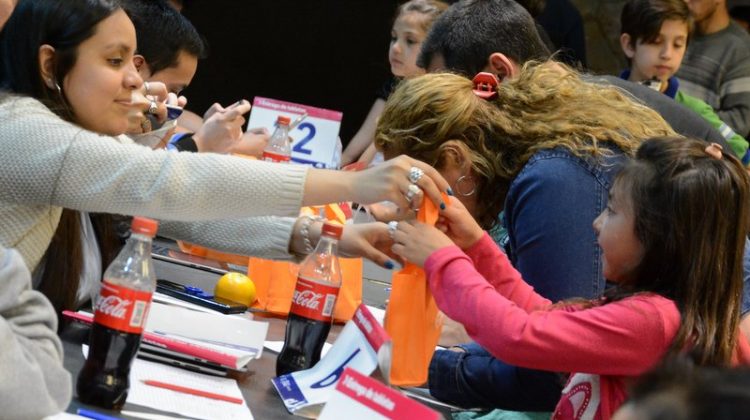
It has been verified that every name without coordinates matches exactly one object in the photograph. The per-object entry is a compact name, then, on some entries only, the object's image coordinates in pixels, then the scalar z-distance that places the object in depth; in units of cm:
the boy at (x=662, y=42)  710
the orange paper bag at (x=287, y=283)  456
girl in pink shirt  391
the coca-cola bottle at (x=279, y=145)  514
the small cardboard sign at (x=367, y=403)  362
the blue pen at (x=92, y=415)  370
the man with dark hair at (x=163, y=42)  533
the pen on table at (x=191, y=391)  389
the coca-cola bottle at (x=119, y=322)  373
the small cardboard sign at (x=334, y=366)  386
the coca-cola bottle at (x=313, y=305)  401
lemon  454
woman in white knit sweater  392
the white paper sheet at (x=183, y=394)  381
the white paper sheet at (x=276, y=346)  426
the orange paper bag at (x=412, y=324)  405
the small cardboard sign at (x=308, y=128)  739
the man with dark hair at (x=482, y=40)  477
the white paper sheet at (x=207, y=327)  412
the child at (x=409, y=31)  713
